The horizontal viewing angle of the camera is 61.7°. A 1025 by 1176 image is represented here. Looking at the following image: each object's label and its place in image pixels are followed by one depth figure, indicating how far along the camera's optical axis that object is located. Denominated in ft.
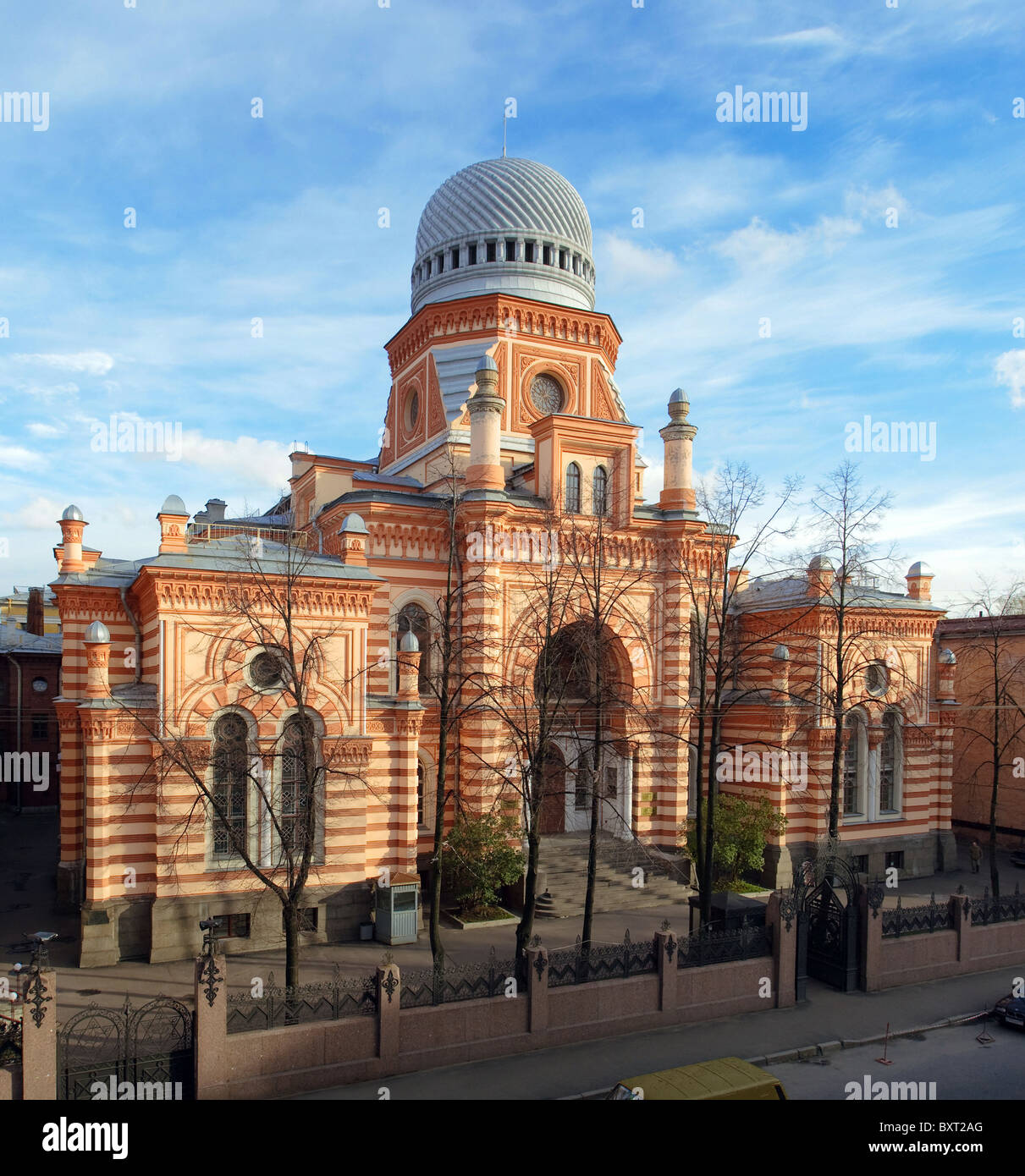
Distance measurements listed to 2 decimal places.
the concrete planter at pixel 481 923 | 74.84
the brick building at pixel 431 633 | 66.64
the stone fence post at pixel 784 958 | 58.70
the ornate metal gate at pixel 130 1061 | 39.78
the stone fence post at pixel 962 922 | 66.23
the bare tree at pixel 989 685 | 112.68
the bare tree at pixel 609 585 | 83.25
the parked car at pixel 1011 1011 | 55.26
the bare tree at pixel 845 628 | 75.36
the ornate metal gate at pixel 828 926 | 61.82
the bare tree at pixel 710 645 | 63.21
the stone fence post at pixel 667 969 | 54.19
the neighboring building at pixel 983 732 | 112.68
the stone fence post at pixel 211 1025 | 42.11
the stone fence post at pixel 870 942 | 61.82
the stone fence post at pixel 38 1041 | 38.01
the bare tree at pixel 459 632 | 79.92
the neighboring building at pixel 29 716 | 139.85
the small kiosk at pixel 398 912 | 70.95
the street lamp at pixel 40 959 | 39.45
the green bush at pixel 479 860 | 76.02
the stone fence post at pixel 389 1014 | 46.32
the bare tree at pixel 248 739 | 65.31
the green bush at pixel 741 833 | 86.63
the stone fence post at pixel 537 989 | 49.98
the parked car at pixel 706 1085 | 37.24
